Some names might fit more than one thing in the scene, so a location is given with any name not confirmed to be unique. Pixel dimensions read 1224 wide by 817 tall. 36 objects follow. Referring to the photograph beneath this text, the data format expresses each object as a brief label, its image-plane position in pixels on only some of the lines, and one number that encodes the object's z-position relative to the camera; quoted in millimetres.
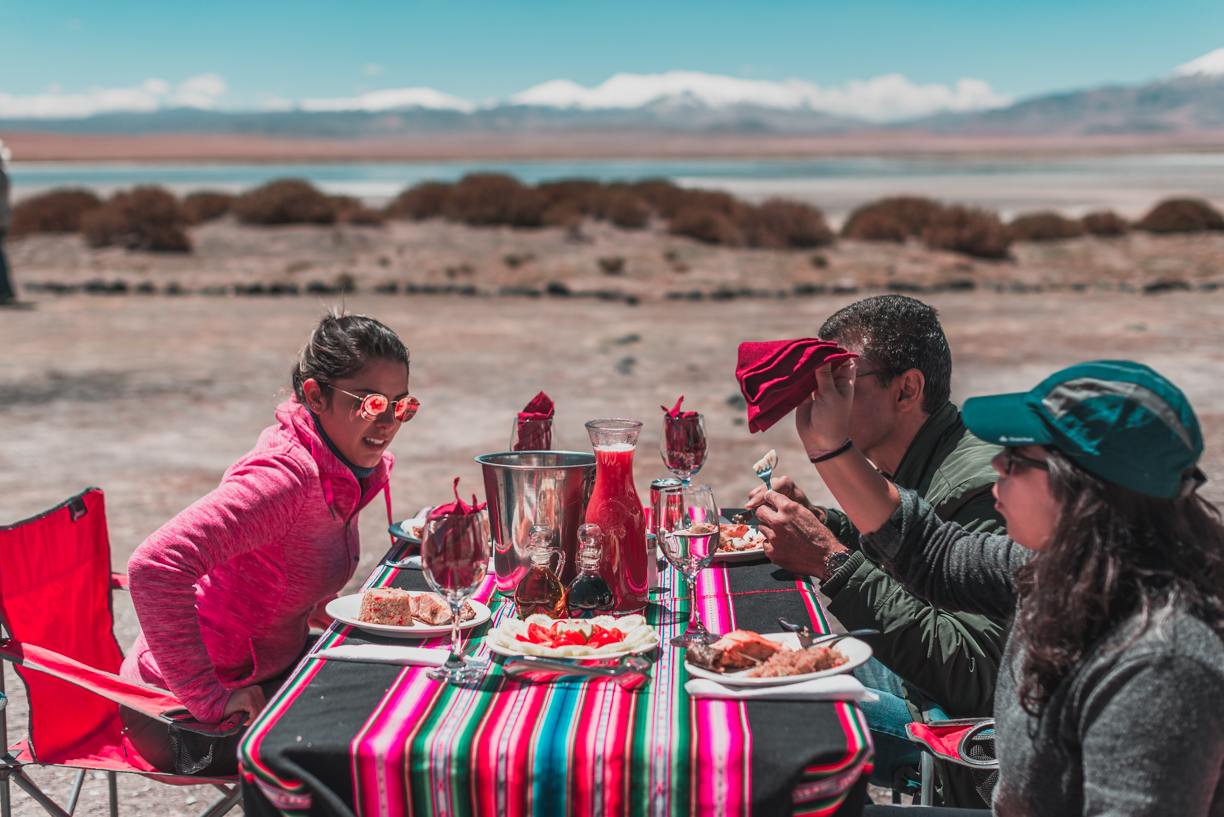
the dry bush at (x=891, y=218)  28156
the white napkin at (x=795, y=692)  1727
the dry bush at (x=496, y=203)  31969
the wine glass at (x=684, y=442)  2445
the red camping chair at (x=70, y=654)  2252
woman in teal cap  1311
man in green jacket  2221
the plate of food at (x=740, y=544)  2631
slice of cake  2092
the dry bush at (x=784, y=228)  27359
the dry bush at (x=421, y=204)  35000
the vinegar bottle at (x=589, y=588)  2111
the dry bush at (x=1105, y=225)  29500
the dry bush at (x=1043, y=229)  28656
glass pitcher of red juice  2107
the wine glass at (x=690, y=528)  2084
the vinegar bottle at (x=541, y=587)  2096
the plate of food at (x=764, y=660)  1776
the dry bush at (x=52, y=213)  30172
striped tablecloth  1544
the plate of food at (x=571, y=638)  1882
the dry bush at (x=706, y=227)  28500
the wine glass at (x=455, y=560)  1837
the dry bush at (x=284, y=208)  31250
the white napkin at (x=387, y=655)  1915
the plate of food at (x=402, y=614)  2055
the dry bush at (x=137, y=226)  26344
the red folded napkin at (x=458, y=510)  1858
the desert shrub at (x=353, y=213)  31406
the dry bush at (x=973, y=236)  25031
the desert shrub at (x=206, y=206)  32428
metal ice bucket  2150
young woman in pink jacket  2203
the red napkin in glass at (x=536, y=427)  2686
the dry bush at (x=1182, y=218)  29422
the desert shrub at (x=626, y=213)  31547
